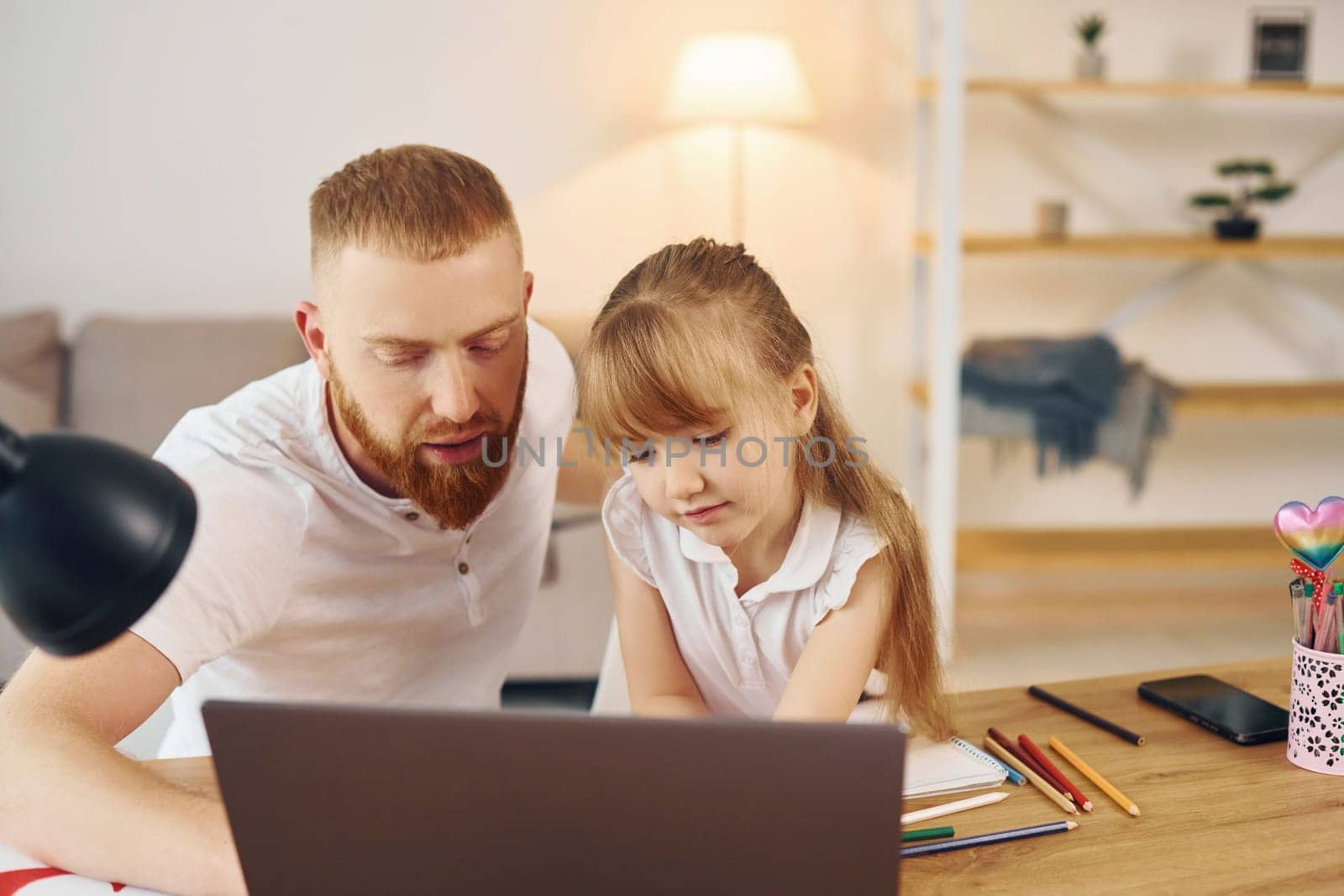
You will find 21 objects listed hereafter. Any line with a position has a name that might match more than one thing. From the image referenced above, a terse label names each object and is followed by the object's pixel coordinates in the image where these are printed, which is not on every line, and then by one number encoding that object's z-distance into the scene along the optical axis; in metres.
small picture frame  3.18
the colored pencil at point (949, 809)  0.89
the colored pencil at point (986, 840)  0.85
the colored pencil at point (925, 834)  0.86
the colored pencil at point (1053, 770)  0.91
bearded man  0.90
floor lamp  3.04
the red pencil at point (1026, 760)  0.94
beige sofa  2.65
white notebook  0.94
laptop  0.63
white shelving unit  2.89
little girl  0.99
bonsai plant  3.06
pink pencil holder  0.94
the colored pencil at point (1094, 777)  0.90
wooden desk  0.81
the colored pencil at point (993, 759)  0.95
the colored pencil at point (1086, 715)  1.02
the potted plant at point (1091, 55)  3.08
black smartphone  1.02
